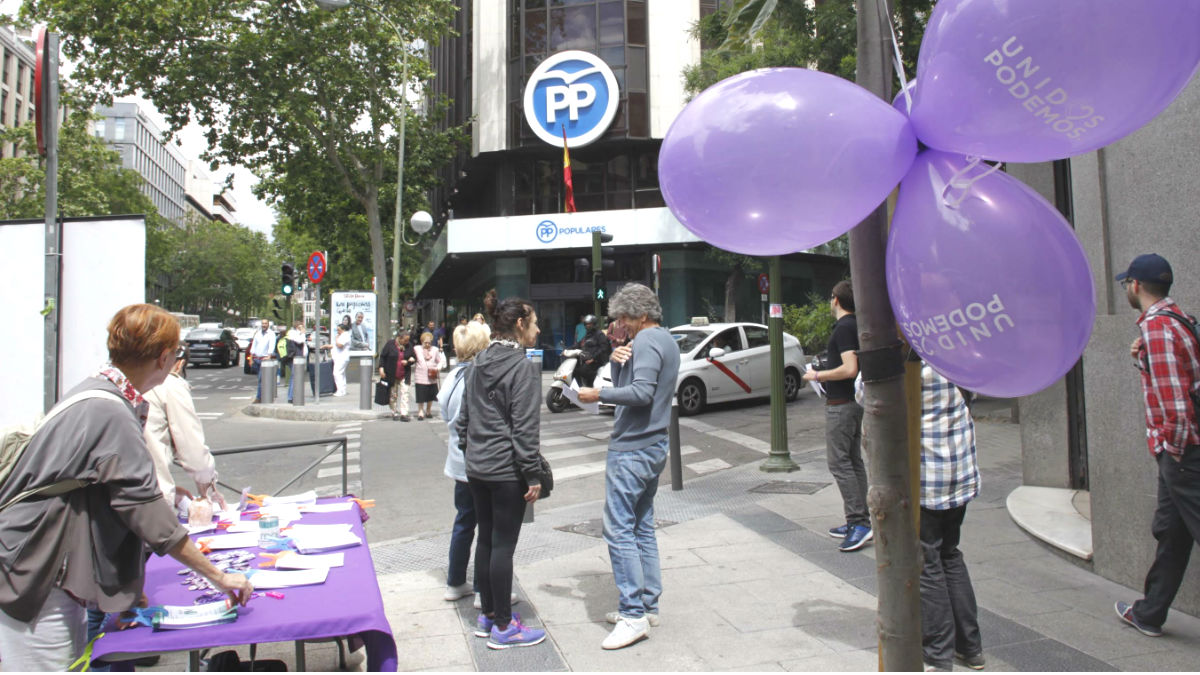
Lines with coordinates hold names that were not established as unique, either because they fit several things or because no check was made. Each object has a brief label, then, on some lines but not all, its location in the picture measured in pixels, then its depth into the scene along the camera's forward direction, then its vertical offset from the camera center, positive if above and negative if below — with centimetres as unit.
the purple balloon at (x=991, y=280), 181 +19
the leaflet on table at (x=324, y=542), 320 -75
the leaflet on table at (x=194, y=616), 237 -78
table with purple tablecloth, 229 -81
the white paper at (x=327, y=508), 388 -72
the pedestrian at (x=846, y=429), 523 -49
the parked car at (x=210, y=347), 3234 +103
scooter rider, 1294 +18
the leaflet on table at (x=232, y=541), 325 -75
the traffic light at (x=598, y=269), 1003 +129
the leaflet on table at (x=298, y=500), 403 -70
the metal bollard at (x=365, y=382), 1557 -29
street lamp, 2016 +396
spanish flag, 2316 +556
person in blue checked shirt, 329 -73
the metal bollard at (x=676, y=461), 741 -98
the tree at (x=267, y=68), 2019 +864
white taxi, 1352 -7
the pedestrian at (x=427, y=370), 1391 -5
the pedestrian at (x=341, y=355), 1873 +34
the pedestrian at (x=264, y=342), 1967 +72
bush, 2011 +92
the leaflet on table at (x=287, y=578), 276 -78
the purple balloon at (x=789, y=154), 195 +55
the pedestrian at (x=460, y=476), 444 -65
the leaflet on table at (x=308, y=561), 296 -77
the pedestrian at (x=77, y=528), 204 -43
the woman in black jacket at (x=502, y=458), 378 -46
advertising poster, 2134 +155
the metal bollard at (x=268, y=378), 1650 -18
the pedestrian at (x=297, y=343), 1764 +63
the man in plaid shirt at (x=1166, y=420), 341 -30
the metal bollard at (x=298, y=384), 1598 -27
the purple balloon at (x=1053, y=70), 162 +64
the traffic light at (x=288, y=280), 1856 +222
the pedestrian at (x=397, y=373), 1400 -11
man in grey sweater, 380 -48
